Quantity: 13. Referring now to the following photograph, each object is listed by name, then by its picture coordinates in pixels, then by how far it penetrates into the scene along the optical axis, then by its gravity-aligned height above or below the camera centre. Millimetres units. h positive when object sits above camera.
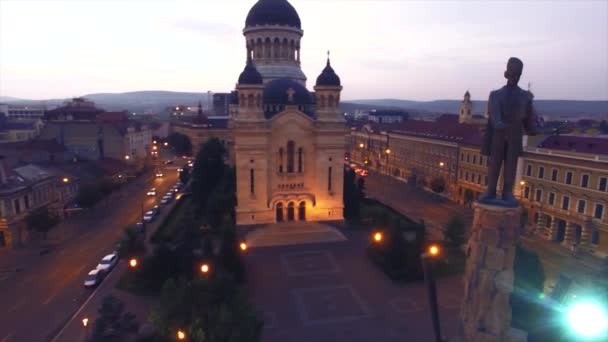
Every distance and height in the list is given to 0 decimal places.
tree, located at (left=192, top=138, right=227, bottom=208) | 54312 -9706
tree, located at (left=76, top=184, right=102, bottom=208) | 50906 -12195
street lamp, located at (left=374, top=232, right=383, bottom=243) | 33094 -11580
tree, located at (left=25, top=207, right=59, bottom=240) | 40656 -12335
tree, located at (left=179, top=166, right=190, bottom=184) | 71419 -13181
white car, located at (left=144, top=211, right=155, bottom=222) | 50772 -14724
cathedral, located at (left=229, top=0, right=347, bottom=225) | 46312 -5996
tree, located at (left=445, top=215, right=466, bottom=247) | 38156 -11958
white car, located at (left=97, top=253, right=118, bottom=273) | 34847 -14418
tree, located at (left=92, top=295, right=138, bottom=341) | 23391 -13310
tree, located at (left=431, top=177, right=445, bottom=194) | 64062 -12767
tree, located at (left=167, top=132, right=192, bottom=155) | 113125 -11952
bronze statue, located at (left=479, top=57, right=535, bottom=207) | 7270 -379
